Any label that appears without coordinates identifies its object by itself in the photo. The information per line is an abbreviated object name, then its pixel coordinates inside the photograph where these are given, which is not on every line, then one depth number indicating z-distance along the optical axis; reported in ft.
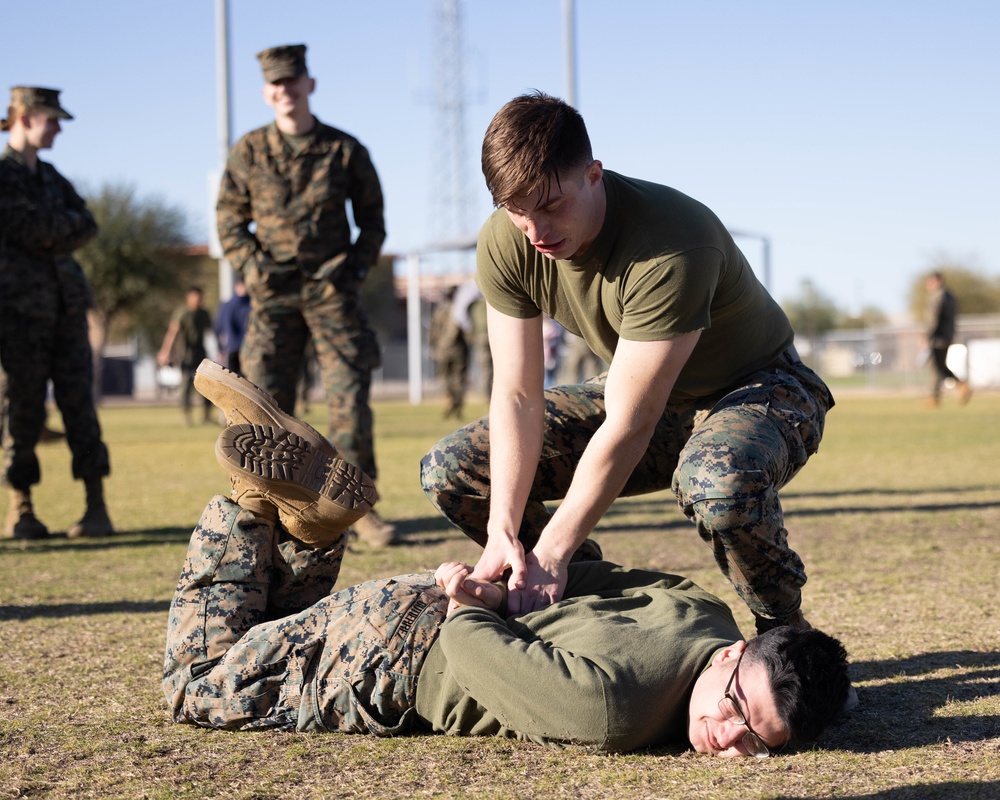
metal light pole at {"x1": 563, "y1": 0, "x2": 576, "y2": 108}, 80.59
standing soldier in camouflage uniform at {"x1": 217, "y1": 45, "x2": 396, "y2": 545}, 21.11
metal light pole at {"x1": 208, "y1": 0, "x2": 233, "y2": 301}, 59.09
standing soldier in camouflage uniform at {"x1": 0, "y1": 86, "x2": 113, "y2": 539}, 22.16
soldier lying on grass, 9.07
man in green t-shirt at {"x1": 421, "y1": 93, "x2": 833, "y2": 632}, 10.21
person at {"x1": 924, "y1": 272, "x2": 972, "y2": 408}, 67.36
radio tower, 168.55
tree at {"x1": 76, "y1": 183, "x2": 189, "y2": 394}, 140.26
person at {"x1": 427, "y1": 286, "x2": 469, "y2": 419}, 64.59
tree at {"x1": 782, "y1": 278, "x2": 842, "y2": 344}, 273.54
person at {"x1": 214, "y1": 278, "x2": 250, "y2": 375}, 44.37
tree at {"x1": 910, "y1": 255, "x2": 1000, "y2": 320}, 196.75
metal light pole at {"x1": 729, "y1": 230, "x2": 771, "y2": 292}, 119.75
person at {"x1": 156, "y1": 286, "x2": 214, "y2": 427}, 60.85
